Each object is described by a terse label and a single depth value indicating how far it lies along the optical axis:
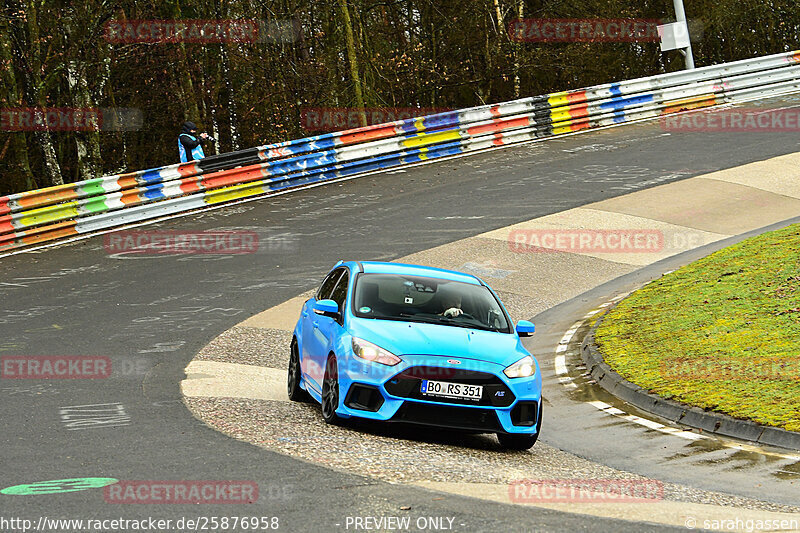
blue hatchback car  17.53
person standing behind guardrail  46.19
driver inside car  19.84
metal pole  60.81
